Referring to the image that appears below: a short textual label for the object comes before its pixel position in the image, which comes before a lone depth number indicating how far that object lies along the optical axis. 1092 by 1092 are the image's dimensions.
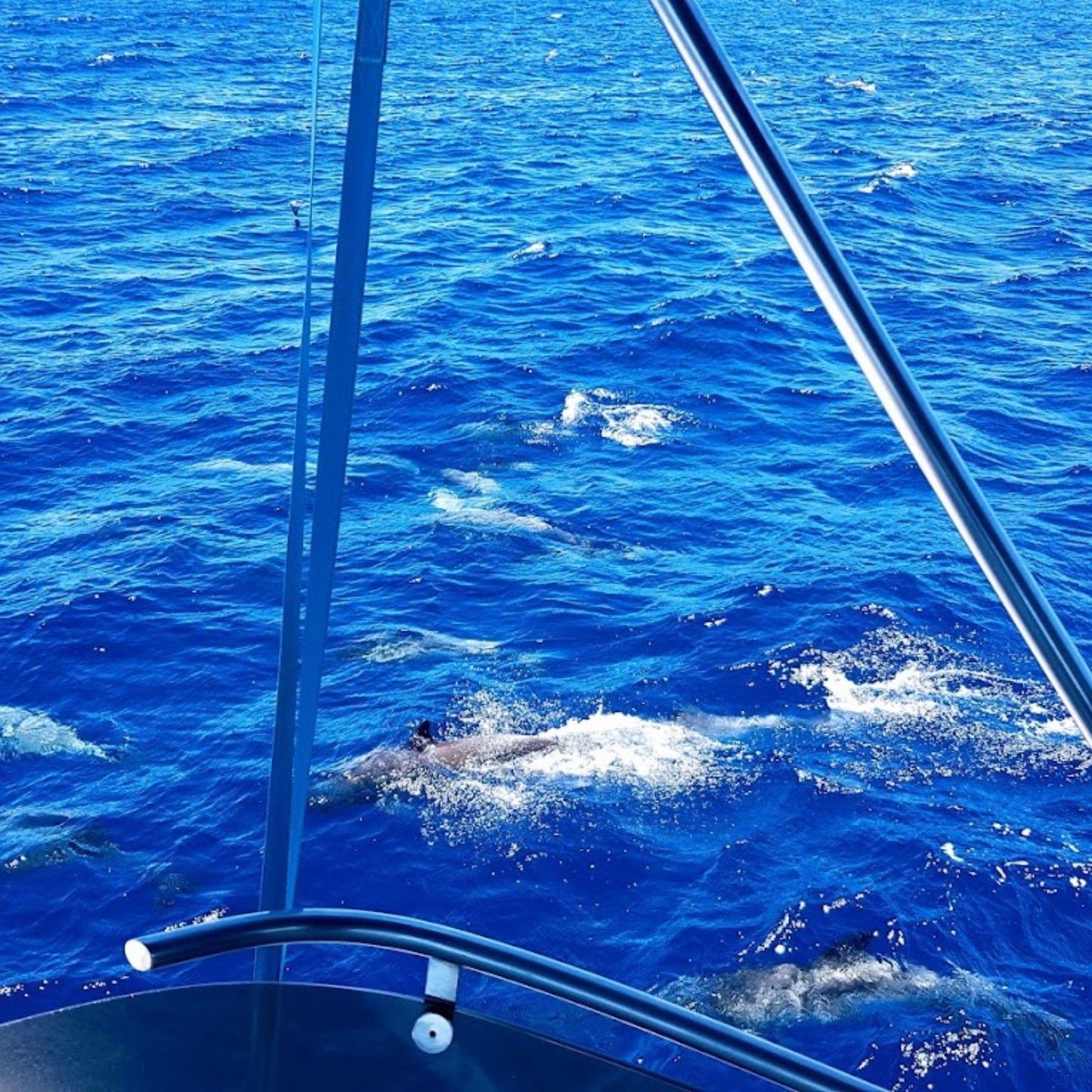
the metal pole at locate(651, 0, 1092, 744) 3.34
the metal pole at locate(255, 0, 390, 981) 4.32
